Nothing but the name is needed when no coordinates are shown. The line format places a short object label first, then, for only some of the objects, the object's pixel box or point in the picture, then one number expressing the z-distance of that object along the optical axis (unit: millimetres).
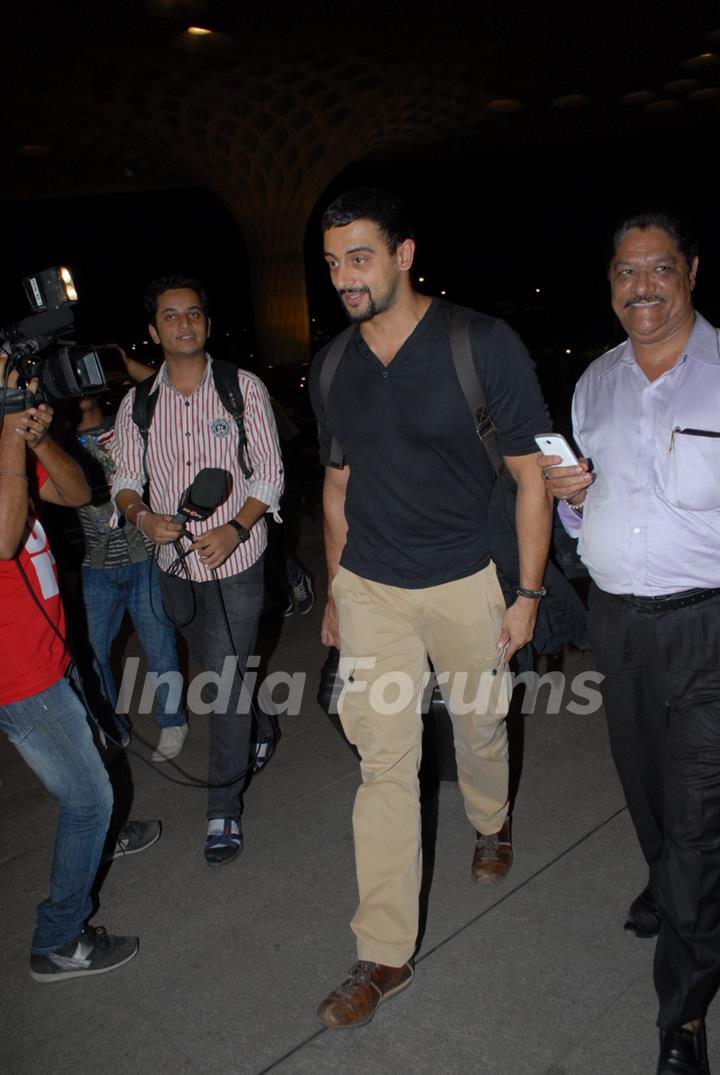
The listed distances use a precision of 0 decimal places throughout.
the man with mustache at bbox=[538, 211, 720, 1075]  2445
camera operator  2750
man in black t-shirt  2752
